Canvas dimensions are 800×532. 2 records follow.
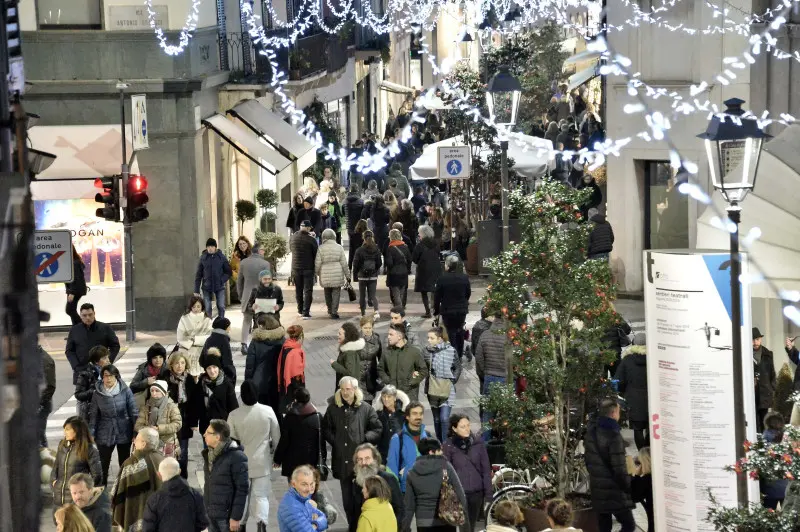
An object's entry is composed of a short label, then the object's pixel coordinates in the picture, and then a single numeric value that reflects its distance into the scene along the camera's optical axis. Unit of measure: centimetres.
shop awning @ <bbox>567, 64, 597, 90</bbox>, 3984
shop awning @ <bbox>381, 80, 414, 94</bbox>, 6591
